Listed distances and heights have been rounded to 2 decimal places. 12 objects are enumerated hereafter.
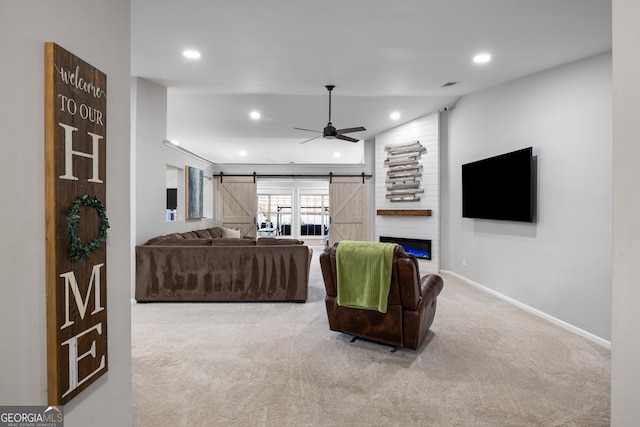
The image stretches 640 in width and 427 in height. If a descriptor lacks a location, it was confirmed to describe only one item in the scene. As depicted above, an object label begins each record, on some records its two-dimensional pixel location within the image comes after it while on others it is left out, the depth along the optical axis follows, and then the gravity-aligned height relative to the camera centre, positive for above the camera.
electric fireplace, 6.25 -0.70
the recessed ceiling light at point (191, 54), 3.51 +1.75
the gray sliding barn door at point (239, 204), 8.70 +0.19
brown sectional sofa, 4.23 -0.85
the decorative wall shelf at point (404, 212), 6.20 -0.03
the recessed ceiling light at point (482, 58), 3.57 +1.73
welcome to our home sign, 1.17 -0.04
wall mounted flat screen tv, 3.87 +0.32
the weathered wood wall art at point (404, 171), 6.45 +0.82
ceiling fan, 5.05 +1.26
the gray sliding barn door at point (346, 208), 8.62 +0.08
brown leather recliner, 2.65 -0.88
